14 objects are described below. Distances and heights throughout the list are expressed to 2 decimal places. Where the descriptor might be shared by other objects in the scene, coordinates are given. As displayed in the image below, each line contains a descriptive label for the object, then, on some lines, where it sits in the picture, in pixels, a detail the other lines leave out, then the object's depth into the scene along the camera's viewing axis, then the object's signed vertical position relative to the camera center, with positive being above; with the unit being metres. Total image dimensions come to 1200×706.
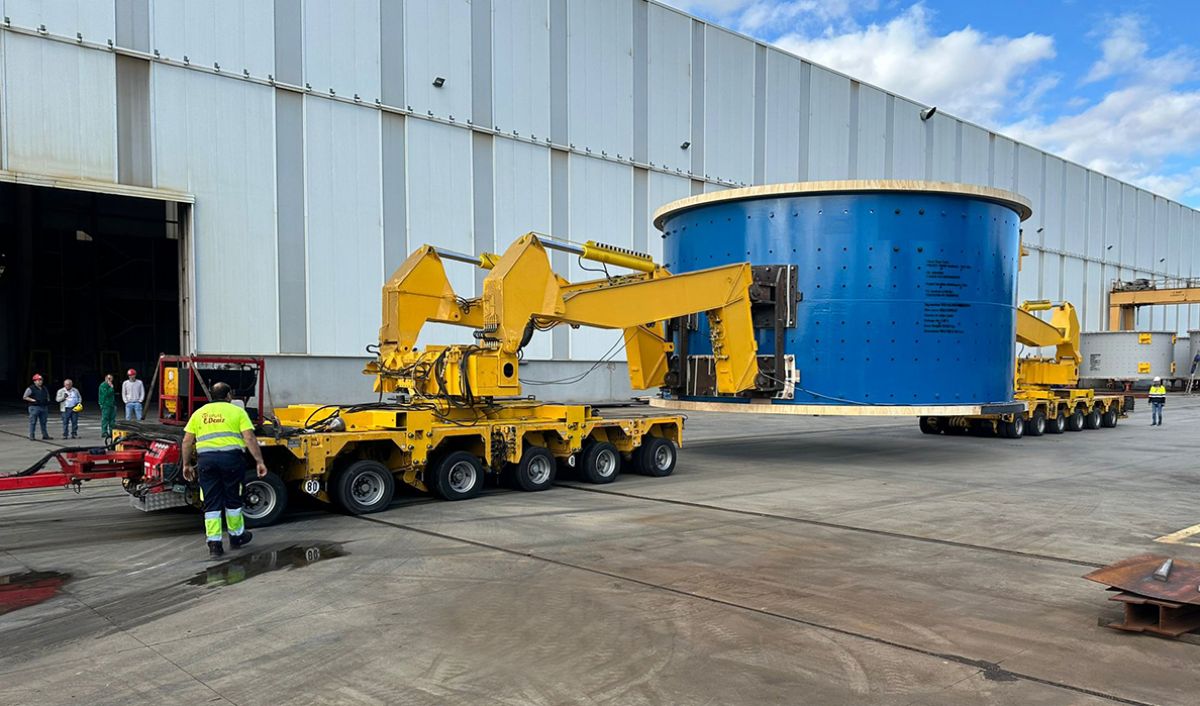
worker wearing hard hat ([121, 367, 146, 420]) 18.77 -1.53
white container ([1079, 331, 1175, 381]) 45.06 -1.44
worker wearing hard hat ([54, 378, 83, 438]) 18.48 -1.72
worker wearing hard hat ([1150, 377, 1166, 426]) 26.92 -2.35
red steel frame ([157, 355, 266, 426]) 9.51 -0.61
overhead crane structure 53.03 +1.94
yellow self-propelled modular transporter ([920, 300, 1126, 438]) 22.48 -1.98
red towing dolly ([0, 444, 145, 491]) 7.48 -1.39
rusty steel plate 5.68 -1.82
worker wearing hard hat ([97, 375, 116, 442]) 17.08 -1.57
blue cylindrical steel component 15.39 +0.93
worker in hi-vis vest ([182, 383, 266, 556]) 7.74 -1.21
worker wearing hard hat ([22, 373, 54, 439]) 17.77 -1.61
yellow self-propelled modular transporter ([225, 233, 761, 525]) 9.90 -1.08
